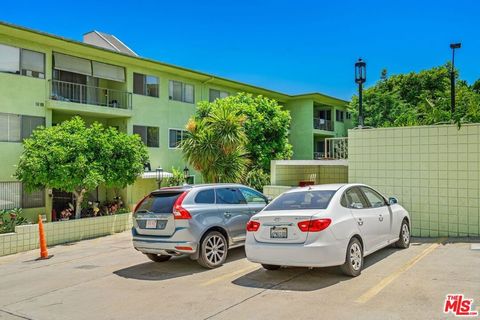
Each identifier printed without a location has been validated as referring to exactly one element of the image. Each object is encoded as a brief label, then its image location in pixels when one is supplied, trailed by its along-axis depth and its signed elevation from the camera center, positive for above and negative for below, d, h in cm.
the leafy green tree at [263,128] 2219 +203
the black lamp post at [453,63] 1517 +378
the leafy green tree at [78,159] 1459 +27
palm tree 1719 +77
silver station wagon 829 -117
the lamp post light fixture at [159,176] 2048 -49
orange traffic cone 1181 -230
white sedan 668 -108
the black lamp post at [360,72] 1261 +281
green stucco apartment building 1645 +348
